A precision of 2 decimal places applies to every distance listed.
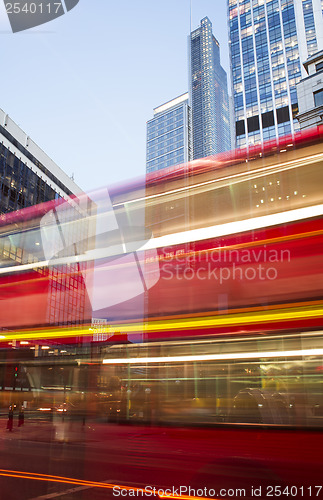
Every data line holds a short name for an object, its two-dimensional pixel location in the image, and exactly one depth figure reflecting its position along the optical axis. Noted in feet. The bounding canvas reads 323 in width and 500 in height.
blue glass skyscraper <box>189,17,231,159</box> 556.92
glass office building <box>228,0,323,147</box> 201.36
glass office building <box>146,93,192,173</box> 436.76
